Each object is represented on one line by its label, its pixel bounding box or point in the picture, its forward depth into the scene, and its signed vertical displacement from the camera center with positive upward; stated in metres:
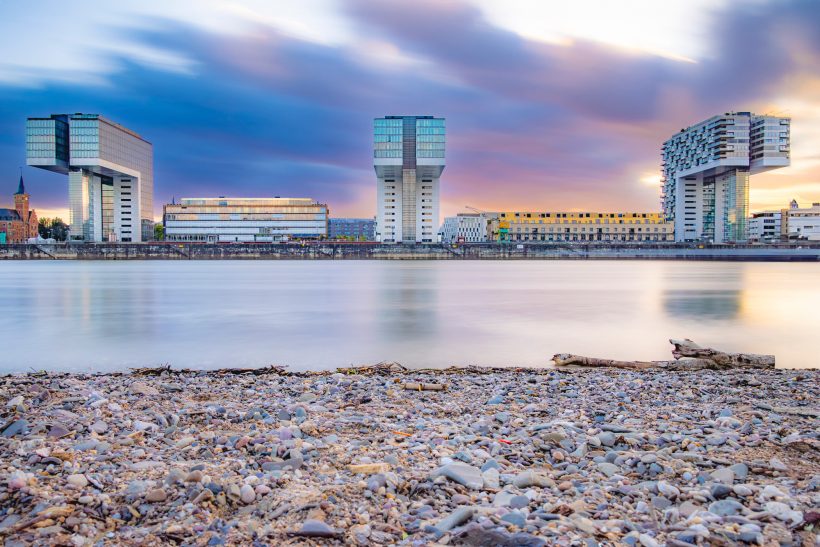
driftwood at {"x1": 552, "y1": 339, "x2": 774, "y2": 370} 11.09 -2.15
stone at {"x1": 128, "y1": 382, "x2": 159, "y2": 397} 7.79 -1.90
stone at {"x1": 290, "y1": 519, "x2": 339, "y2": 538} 3.53 -1.70
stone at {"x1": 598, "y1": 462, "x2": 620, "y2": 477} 4.60 -1.73
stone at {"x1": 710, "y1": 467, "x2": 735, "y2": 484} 4.39 -1.70
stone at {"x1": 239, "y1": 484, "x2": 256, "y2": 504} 4.05 -1.71
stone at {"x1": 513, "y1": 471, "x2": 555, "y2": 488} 4.31 -1.70
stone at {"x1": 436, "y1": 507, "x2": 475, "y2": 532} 3.62 -1.68
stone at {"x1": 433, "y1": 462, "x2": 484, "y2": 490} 4.29 -1.69
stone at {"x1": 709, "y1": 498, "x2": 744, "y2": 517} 3.79 -1.68
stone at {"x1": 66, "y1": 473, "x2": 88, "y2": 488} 4.20 -1.67
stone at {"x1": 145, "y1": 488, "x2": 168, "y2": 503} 4.00 -1.69
